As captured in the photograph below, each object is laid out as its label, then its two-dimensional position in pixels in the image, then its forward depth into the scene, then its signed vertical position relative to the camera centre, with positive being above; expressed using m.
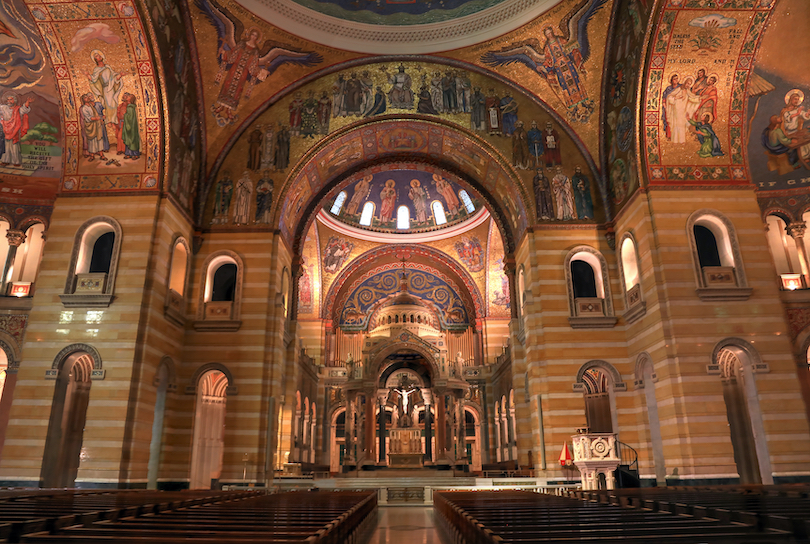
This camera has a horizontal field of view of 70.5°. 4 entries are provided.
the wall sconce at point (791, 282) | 17.36 +5.10
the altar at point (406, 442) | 30.56 +1.14
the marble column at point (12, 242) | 18.16 +6.88
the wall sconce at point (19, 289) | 17.84 +5.34
